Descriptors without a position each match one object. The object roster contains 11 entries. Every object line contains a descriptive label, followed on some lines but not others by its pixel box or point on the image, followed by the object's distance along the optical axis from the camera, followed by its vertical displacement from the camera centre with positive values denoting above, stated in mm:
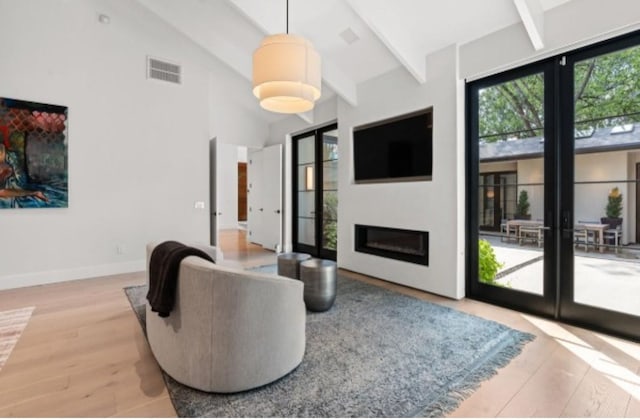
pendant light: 2354 +1046
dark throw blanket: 1948 -432
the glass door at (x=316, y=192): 5902 +323
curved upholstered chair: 1809 -711
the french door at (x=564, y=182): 2732 +244
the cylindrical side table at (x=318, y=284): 3174 -770
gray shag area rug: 1794 -1104
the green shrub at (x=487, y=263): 3648 -650
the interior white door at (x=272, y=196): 6750 +254
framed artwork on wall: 4072 +720
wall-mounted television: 4051 +816
